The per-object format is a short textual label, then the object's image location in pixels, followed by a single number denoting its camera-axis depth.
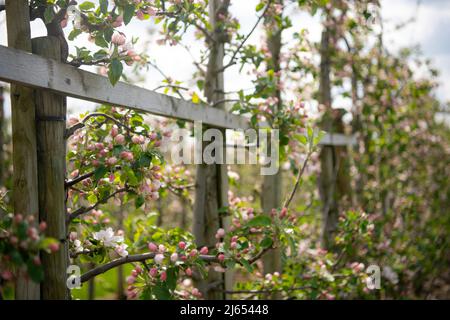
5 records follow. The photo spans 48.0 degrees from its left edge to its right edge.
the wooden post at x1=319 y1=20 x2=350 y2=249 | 3.83
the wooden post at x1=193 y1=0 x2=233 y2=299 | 2.60
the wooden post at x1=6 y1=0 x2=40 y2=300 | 1.48
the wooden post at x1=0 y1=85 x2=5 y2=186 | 3.02
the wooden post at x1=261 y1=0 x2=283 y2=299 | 3.13
